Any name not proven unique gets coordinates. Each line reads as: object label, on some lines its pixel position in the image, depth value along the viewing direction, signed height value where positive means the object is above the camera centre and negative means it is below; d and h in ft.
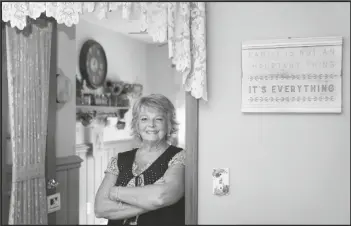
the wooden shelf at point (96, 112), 11.95 -0.17
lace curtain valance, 5.24 +1.08
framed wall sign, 5.06 +0.44
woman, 5.83 -1.14
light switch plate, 5.38 -1.04
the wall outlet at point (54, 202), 8.24 -2.08
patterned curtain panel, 7.50 -0.16
